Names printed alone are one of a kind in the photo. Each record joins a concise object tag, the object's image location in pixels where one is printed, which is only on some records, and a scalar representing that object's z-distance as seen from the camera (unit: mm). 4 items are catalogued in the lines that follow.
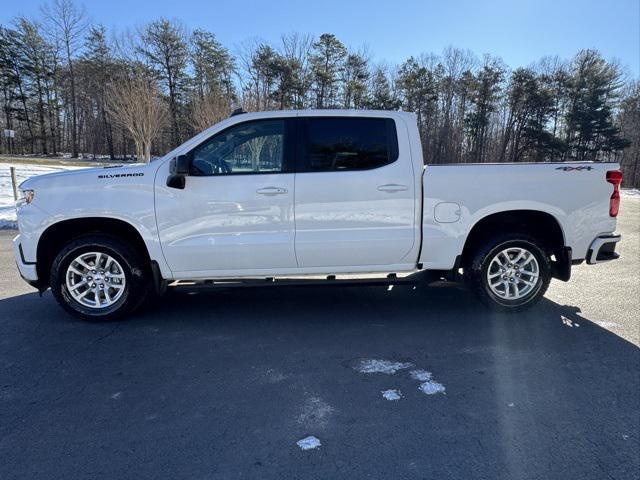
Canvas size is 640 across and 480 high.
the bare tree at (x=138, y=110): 23078
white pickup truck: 4121
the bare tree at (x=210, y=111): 21797
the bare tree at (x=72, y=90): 50728
